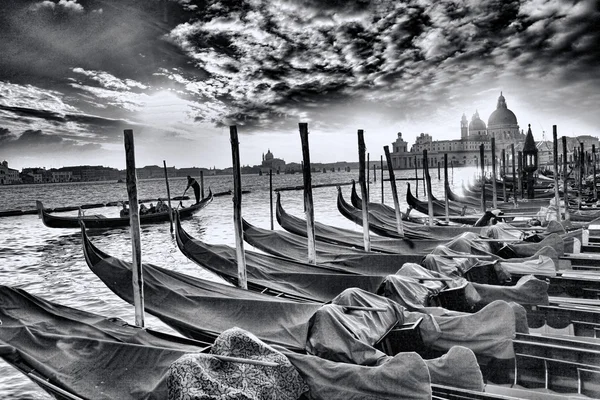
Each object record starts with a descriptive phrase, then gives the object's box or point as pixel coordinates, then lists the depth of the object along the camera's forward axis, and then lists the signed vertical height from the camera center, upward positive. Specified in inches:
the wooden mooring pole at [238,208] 262.5 -19.5
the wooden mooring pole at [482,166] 615.2 -5.6
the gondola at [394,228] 416.2 -62.2
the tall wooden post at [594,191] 715.8 -59.7
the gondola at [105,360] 119.5 -58.6
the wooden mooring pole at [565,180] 437.7 -27.3
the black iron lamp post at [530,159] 775.7 +0.2
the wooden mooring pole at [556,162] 453.7 -4.8
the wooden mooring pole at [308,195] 322.0 -16.7
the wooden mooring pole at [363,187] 365.7 -14.8
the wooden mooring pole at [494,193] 629.7 -45.5
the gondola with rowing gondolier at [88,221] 716.2 -57.8
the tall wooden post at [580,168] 666.8 -19.5
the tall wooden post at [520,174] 872.3 -29.4
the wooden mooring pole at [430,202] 513.3 -42.4
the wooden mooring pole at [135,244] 215.6 -30.1
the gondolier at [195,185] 952.9 -11.2
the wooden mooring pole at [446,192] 564.9 -36.8
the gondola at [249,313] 146.8 -58.5
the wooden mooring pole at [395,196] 438.5 -29.5
